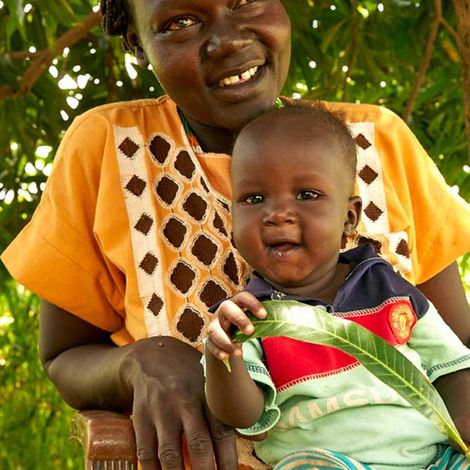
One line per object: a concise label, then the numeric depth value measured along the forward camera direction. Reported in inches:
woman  61.5
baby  54.3
